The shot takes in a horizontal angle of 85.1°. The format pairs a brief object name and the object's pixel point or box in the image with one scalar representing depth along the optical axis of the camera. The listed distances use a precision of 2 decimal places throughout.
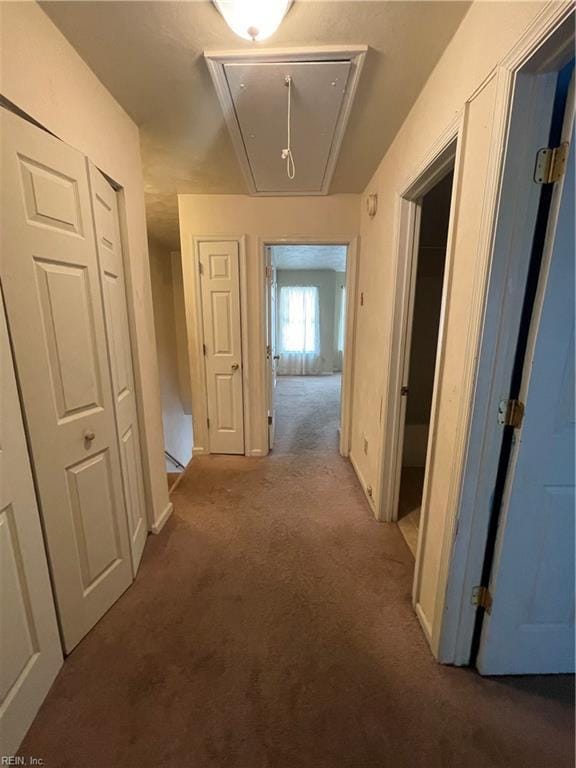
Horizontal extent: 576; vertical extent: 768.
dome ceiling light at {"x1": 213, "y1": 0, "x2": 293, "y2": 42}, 1.02
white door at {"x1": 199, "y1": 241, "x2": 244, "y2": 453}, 2.74
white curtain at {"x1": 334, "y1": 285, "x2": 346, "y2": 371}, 7.03
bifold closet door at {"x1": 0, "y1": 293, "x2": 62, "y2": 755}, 0.98
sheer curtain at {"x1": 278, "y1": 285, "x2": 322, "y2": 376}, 6.91
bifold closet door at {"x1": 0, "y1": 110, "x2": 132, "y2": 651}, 1.03
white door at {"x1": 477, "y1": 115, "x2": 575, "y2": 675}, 0.91
